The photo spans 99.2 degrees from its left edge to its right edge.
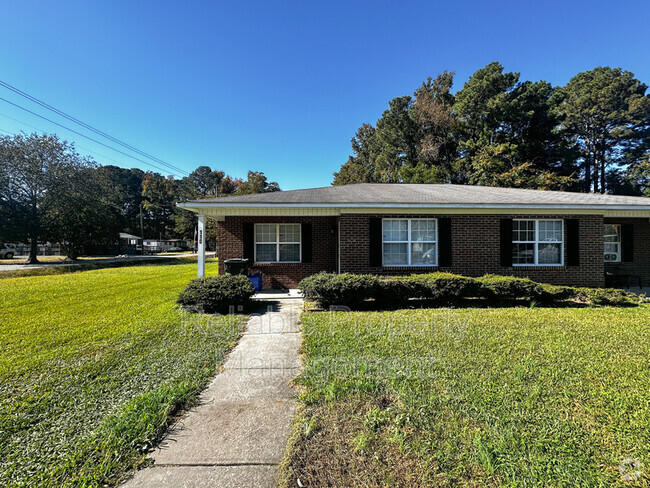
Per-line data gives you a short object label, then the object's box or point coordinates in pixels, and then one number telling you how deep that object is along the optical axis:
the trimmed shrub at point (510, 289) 7.25
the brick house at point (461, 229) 8.65
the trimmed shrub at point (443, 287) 7.21
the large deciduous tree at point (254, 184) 31.84
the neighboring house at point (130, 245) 37.45
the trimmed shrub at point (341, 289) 6.81
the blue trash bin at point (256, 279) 9.24
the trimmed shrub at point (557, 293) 7.23
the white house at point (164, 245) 50.35
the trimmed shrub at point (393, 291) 7.09
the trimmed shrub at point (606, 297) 7.33
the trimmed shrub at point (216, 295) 6.55
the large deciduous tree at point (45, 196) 22.20
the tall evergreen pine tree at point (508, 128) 24.05
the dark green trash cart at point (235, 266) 8.81
